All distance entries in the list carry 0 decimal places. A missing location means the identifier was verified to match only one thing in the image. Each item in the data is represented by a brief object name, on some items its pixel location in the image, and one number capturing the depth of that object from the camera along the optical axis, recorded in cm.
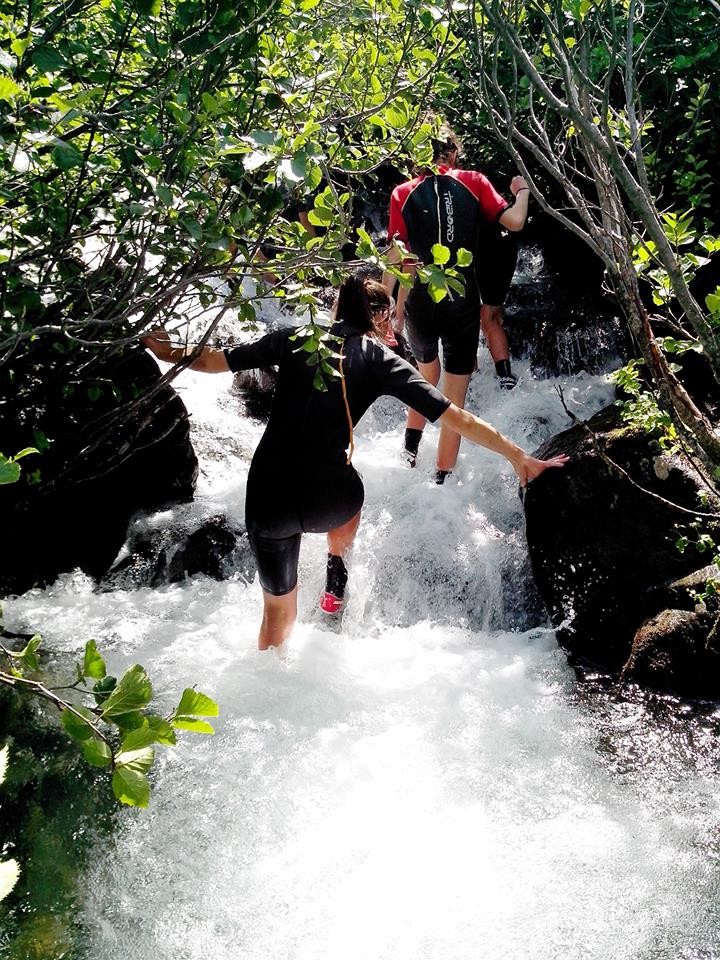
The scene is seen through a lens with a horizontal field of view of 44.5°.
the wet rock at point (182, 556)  646
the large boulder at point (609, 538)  506
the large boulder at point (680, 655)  459
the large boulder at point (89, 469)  557
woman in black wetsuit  411
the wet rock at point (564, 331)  815
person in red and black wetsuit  585
